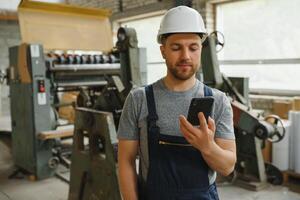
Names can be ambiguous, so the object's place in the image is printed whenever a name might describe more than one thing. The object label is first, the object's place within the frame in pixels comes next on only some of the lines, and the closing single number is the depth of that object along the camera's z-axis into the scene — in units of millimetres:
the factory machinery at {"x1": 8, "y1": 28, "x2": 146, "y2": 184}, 3857
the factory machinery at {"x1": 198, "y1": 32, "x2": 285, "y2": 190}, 3287
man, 1215
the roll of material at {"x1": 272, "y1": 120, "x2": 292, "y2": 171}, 3615
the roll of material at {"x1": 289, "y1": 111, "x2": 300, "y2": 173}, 3533
